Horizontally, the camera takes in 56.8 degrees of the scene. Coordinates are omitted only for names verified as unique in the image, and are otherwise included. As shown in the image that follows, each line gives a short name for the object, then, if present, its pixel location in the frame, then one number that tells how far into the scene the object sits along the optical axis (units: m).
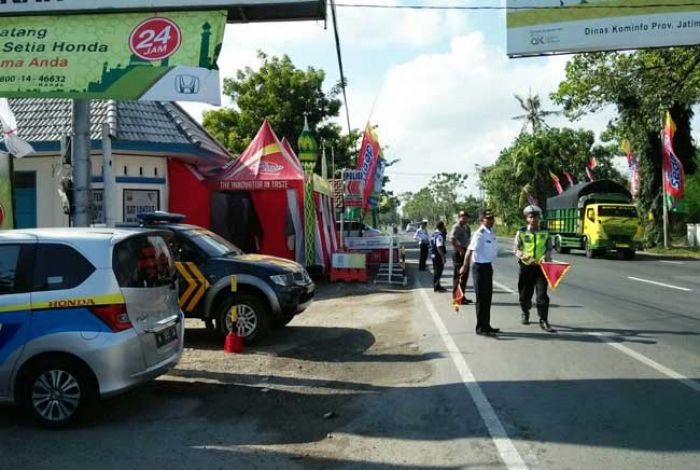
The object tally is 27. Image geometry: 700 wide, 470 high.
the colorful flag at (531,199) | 55.94
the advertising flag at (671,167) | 29.92
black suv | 9.38
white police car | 5.74
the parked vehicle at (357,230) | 27.52
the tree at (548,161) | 56.97
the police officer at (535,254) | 9.67
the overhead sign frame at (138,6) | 8.58
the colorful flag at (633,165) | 36.69
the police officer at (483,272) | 9.38
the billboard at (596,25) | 11.86
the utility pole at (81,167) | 8.71
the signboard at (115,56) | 8.42
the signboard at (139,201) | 16.38
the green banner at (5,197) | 9.93
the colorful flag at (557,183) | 46.93
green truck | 26.61
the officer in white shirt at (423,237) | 20.61
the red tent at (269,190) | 17.08
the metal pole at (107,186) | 8.94
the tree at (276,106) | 31.89
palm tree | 66.12
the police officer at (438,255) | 15.24
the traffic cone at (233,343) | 9.00
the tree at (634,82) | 23.23
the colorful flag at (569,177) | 51.55
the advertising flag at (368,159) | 21.33
